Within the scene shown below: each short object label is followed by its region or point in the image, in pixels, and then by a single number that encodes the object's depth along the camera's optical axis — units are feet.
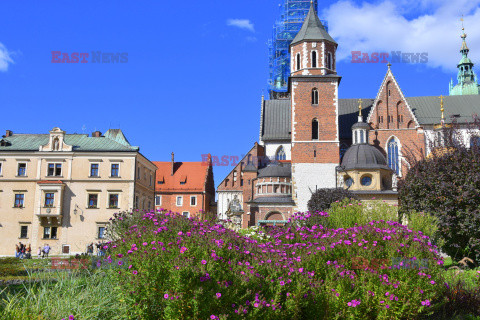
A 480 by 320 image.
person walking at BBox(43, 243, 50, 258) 108.27
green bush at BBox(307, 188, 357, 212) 105.91
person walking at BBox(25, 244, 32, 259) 102.81
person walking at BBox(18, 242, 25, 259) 103.15
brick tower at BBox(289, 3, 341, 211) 131.34
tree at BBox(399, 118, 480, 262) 63.72
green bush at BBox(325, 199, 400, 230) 50.28
